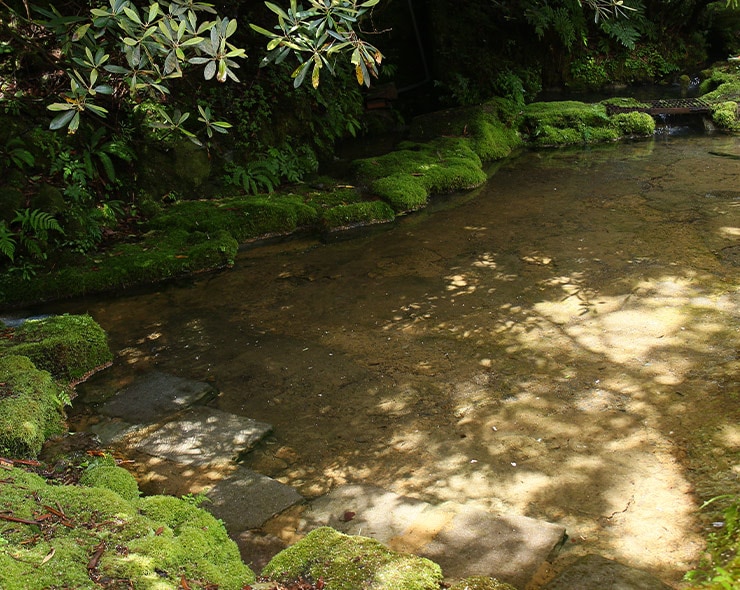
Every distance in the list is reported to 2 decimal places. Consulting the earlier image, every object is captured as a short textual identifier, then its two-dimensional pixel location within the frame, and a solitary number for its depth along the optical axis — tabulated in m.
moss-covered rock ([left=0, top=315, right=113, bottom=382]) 5.39
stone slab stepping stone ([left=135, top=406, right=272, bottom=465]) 4.46
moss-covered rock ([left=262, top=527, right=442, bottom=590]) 2.78
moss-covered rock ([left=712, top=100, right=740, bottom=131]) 11.93
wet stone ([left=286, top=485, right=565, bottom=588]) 3.17
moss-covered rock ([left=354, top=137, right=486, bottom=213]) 9.45
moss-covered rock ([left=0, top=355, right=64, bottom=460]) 4.21
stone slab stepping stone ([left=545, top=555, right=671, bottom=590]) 2.91
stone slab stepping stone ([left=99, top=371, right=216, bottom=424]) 5.00
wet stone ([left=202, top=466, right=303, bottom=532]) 3.79
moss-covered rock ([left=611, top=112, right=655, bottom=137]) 12.26
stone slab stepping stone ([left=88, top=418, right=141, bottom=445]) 4.72
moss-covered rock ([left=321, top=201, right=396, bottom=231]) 8.80
